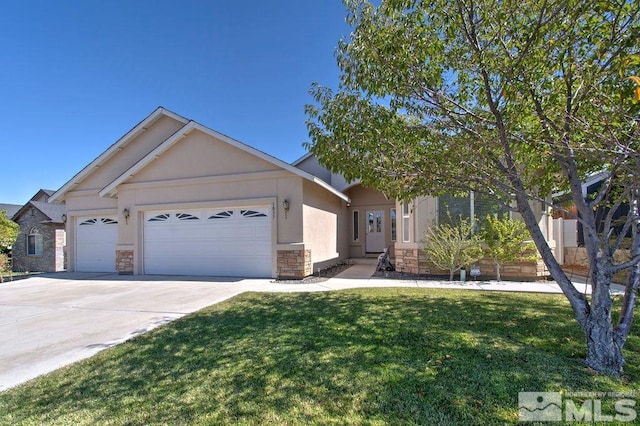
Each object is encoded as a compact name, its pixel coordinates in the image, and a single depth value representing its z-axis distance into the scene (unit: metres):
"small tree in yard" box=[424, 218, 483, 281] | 9.64
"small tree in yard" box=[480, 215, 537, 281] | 9.34
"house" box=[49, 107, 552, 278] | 10.98
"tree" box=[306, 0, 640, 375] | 3.52
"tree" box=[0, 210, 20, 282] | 17.28
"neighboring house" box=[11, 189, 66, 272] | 20.17
